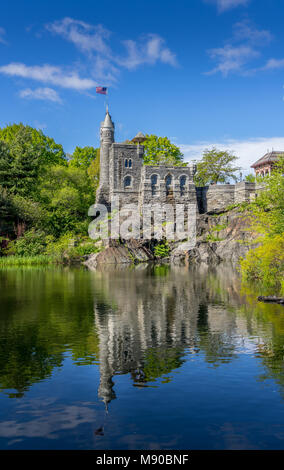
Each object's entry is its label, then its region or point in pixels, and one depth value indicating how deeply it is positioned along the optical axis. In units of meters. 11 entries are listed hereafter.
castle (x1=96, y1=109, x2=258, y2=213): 64.19
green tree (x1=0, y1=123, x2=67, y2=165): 72.50
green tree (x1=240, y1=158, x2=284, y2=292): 24.02
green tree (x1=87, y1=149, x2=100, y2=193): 82.36
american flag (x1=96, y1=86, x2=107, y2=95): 66.24
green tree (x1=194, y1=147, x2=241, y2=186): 75.44
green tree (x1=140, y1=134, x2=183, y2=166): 77.50
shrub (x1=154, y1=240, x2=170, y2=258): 57.75
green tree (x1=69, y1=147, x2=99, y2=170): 90.69
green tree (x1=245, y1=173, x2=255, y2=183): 87.26
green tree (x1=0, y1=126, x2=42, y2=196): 59.03
